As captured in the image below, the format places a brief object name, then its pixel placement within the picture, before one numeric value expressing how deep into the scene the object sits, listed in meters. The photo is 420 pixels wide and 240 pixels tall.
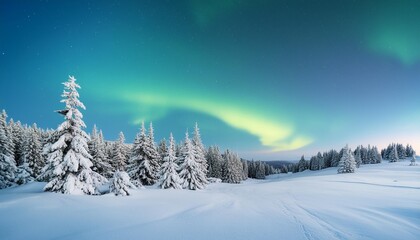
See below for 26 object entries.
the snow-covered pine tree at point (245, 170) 89.74
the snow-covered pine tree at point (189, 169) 35.06
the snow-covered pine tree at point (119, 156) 45.75
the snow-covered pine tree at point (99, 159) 42.69
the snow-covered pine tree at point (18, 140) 50.54
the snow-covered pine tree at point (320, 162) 115.84
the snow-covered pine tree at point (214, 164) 68.06
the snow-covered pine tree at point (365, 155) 107.75
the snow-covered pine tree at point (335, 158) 106.64
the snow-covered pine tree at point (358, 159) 91.04
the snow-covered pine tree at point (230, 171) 67.62
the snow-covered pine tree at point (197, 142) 42.01
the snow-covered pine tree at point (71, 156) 16.73
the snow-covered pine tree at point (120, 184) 17.23
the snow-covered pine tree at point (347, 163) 59.84
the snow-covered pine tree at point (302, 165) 129.50
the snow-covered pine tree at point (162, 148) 49.84
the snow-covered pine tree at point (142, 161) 34.25
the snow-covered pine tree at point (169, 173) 30.76
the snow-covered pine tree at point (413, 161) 72.00
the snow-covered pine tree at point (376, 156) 104.25
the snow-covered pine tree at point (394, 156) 100.38
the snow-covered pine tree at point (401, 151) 114.31
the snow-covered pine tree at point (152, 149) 35.67
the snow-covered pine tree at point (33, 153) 46.34
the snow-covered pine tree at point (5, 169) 29.41
